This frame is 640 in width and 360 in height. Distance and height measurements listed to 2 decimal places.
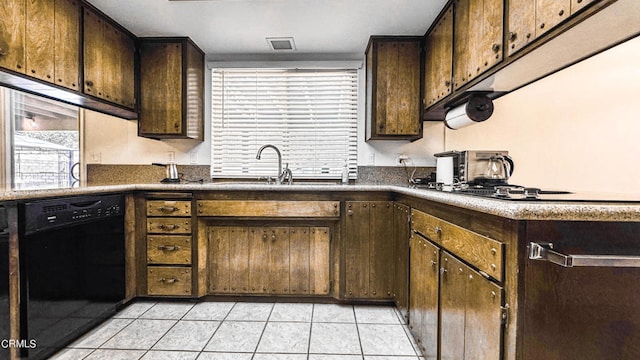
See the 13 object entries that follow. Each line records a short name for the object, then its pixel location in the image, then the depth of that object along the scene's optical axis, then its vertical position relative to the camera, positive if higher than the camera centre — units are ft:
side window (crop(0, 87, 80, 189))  9.52 +1.03
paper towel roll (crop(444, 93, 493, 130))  7.04 +1.49
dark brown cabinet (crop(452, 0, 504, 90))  5.23 +2.53
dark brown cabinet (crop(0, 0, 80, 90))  5.77 +2.65
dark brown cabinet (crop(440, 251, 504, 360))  3.32 -1.67
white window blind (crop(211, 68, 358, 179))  10.39 +1.86
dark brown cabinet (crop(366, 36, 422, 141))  9.12 +2.57
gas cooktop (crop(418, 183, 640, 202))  3.42 -0.24
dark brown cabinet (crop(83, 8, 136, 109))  7.68 +2.92
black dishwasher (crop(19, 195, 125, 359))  5.26 -1.83
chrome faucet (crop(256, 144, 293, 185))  9.66 +0.06
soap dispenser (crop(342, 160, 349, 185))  10.11 -0.05
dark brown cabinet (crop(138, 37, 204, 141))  9.37 +2.55
